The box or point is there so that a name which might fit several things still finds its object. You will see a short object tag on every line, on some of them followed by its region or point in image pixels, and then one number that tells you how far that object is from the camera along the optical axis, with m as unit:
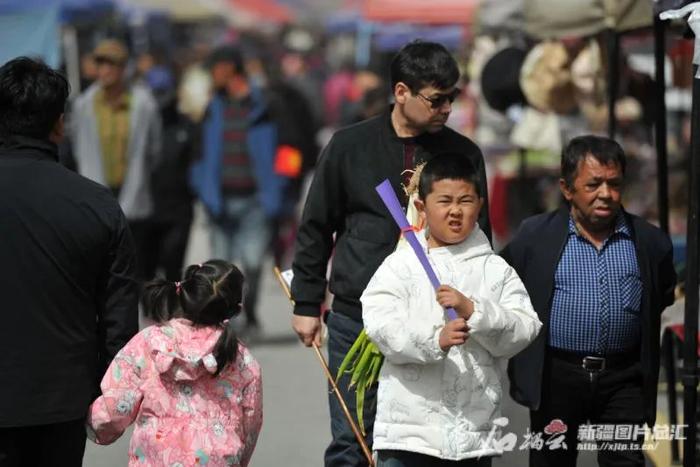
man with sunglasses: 11.51
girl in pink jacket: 9.49
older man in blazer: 11.34
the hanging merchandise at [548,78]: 23.02
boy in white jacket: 9.89
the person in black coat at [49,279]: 9.36
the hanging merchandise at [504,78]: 24.83
